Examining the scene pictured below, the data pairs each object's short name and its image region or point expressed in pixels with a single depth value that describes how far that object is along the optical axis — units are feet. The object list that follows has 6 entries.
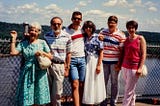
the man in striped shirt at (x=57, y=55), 10.91
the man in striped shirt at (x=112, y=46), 12.19
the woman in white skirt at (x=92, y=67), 11.79
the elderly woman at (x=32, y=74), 10.32
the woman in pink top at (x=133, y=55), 11.87
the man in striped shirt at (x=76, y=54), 11.37
